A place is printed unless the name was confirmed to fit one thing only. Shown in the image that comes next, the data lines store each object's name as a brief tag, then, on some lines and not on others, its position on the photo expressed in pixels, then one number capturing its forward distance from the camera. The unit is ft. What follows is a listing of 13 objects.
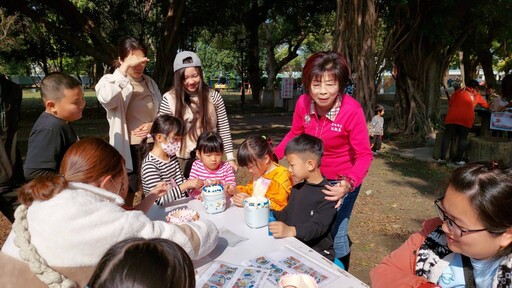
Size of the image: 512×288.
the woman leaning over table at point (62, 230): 4.35
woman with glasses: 4.19
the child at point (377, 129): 25.25
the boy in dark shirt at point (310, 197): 6.77
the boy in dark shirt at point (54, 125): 7.39
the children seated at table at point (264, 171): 8.13
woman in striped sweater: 9.52
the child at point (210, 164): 8.95
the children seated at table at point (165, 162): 8.40
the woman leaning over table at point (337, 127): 7.36
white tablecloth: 5.14
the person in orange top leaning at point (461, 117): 21.83
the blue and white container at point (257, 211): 6.55
